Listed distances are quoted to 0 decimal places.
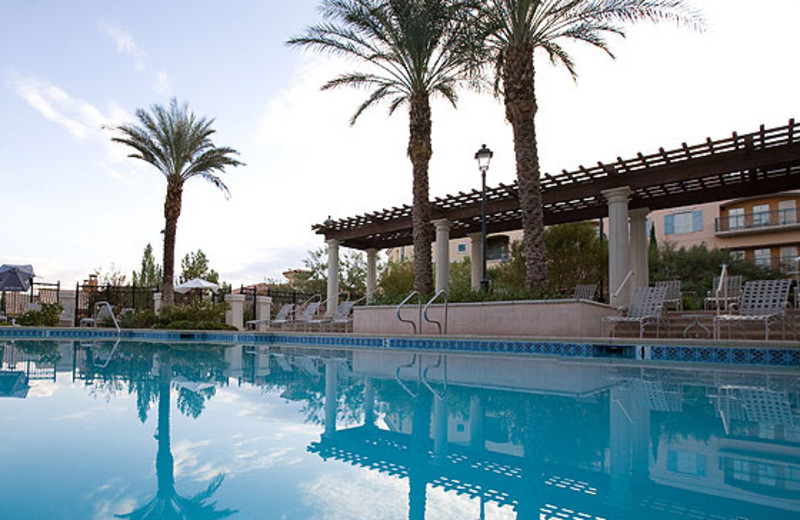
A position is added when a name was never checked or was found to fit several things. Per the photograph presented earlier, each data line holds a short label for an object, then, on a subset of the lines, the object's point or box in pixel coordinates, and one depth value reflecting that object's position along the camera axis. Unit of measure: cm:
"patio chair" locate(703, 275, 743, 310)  1450
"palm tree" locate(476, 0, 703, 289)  1242
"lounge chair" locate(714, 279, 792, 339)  970
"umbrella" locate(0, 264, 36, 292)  2138
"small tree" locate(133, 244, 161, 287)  3541
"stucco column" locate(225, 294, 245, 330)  2195
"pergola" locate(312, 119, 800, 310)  1213
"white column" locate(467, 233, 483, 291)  2034
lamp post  1349
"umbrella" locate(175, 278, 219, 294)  2292
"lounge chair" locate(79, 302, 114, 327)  2122
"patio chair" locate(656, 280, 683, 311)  1412
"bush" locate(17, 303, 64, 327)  1977
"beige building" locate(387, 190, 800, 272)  3575
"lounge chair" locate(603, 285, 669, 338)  1113
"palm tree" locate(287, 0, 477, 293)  1372
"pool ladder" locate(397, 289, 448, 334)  1237
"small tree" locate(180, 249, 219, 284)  3644
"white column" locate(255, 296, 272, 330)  2330
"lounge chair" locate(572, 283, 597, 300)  1742
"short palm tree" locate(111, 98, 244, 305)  2055
